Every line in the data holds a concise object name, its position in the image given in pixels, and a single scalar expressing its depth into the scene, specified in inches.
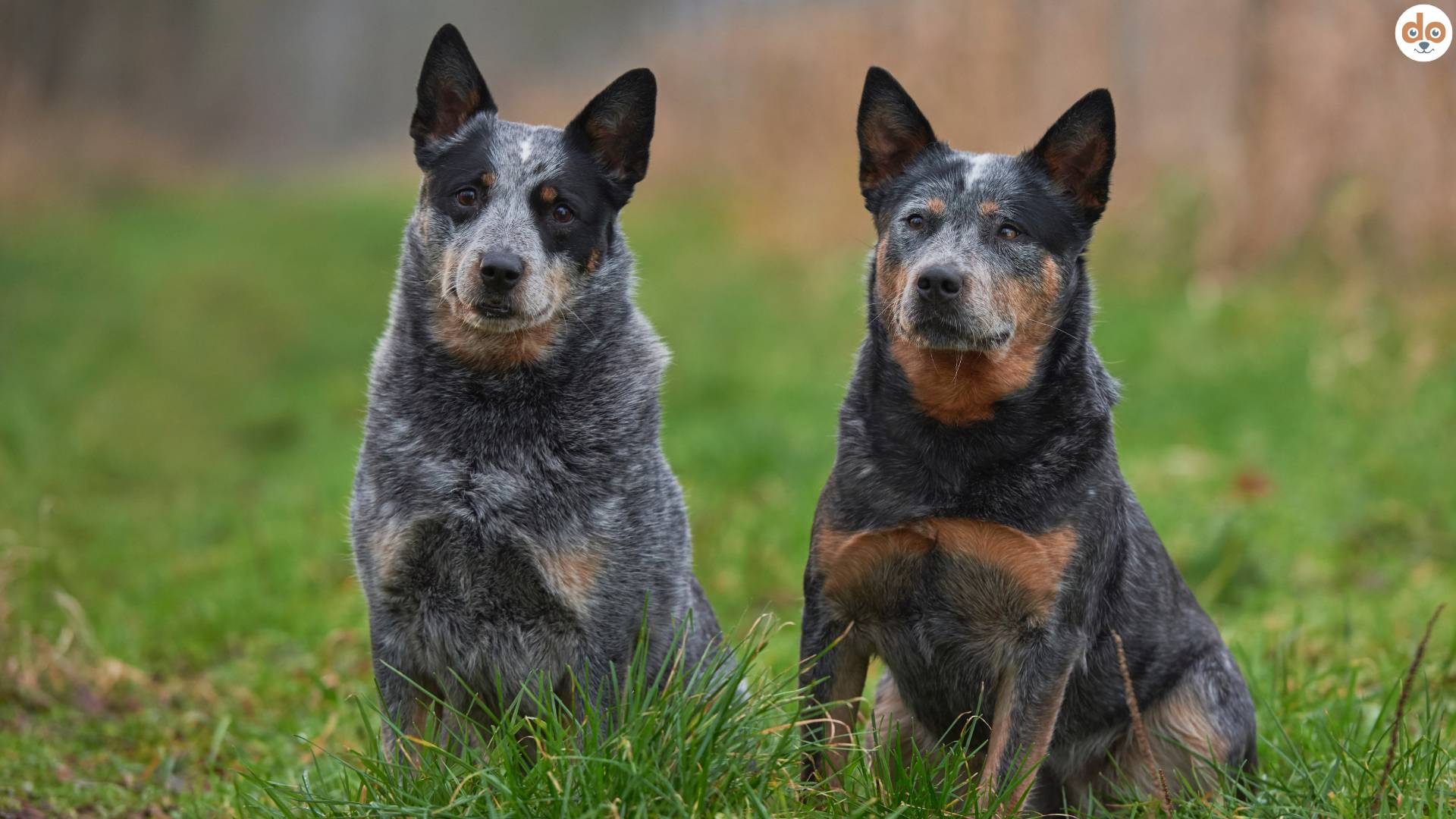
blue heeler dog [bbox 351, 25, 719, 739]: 268.4
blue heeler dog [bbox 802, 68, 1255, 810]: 269.0
